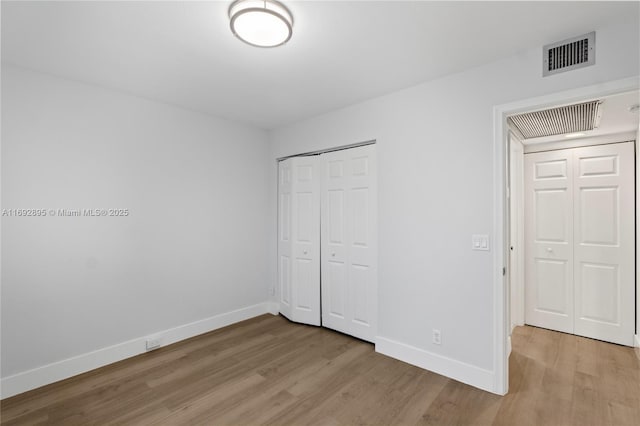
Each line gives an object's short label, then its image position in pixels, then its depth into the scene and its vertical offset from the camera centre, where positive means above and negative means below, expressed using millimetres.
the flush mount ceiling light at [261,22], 1714 +1146
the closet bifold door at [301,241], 3848 -398
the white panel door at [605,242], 3305 -371
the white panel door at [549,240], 3650 -380
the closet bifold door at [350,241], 3305 -360
